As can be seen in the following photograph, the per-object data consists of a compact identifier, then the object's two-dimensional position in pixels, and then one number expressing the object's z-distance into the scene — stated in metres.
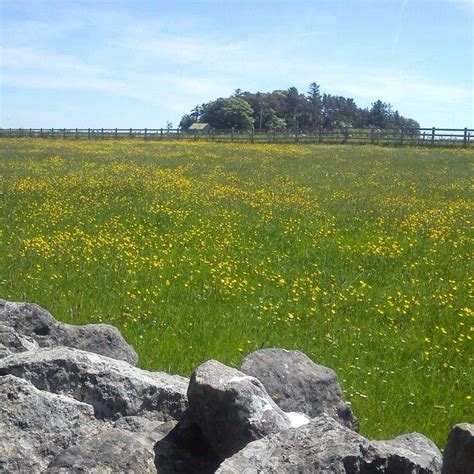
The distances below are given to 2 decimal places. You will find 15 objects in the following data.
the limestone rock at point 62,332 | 6.29
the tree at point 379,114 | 118.81
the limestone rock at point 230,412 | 4.50
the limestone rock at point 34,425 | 4.08
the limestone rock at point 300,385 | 5.62
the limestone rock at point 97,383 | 4.88
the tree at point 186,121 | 127.89
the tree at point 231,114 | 106.25
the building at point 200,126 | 103.68
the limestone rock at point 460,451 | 3.96
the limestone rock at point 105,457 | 3.87
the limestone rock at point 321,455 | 3.88
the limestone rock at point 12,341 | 5.83
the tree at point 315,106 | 118.81
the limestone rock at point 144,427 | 4.49
